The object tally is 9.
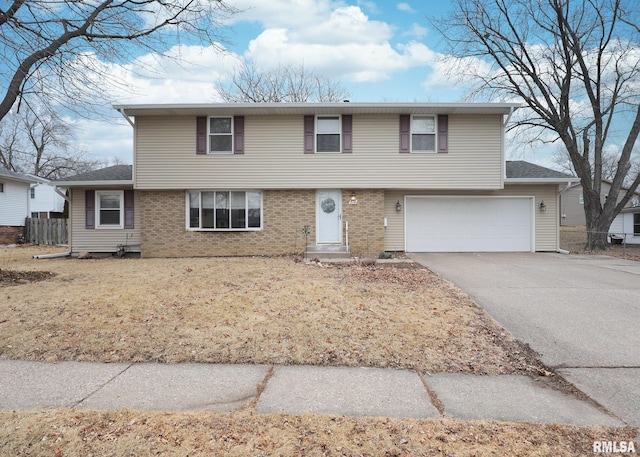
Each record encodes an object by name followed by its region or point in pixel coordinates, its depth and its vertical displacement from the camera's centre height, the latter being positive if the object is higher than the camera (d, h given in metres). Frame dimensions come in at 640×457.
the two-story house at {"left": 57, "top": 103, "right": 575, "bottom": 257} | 13.10 +2.01
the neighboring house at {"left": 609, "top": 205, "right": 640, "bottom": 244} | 22.06 +0.15
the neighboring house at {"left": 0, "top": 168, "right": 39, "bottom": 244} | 21.14 +1.53
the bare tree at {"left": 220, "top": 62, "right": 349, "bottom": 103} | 24.80 +9.61
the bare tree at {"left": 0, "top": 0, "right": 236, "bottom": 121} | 6.50 +3.54
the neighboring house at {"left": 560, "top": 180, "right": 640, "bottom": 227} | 35.47 +1.90
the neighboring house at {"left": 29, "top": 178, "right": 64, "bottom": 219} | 29.64 +2.20
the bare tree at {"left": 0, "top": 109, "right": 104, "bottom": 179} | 33.81 +6.77
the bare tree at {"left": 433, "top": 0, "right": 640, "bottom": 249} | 15.60 +6.26
